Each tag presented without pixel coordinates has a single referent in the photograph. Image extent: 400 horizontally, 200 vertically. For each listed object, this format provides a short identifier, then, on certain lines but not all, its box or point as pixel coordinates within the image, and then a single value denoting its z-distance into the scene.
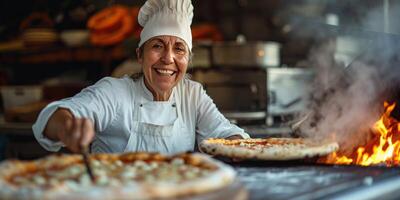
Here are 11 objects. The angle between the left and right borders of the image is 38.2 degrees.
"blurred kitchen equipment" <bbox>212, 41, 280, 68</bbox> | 6.33
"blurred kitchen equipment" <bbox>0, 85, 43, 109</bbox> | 6.62
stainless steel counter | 2.14
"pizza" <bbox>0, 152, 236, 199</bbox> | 1.67
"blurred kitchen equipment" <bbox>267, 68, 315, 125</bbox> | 6.27
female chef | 3.34
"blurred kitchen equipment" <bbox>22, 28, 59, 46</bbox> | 7.09
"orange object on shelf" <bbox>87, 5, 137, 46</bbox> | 6.74
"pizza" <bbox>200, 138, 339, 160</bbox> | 2.82
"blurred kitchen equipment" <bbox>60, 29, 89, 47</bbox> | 7.10
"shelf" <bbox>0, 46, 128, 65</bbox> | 7.08
